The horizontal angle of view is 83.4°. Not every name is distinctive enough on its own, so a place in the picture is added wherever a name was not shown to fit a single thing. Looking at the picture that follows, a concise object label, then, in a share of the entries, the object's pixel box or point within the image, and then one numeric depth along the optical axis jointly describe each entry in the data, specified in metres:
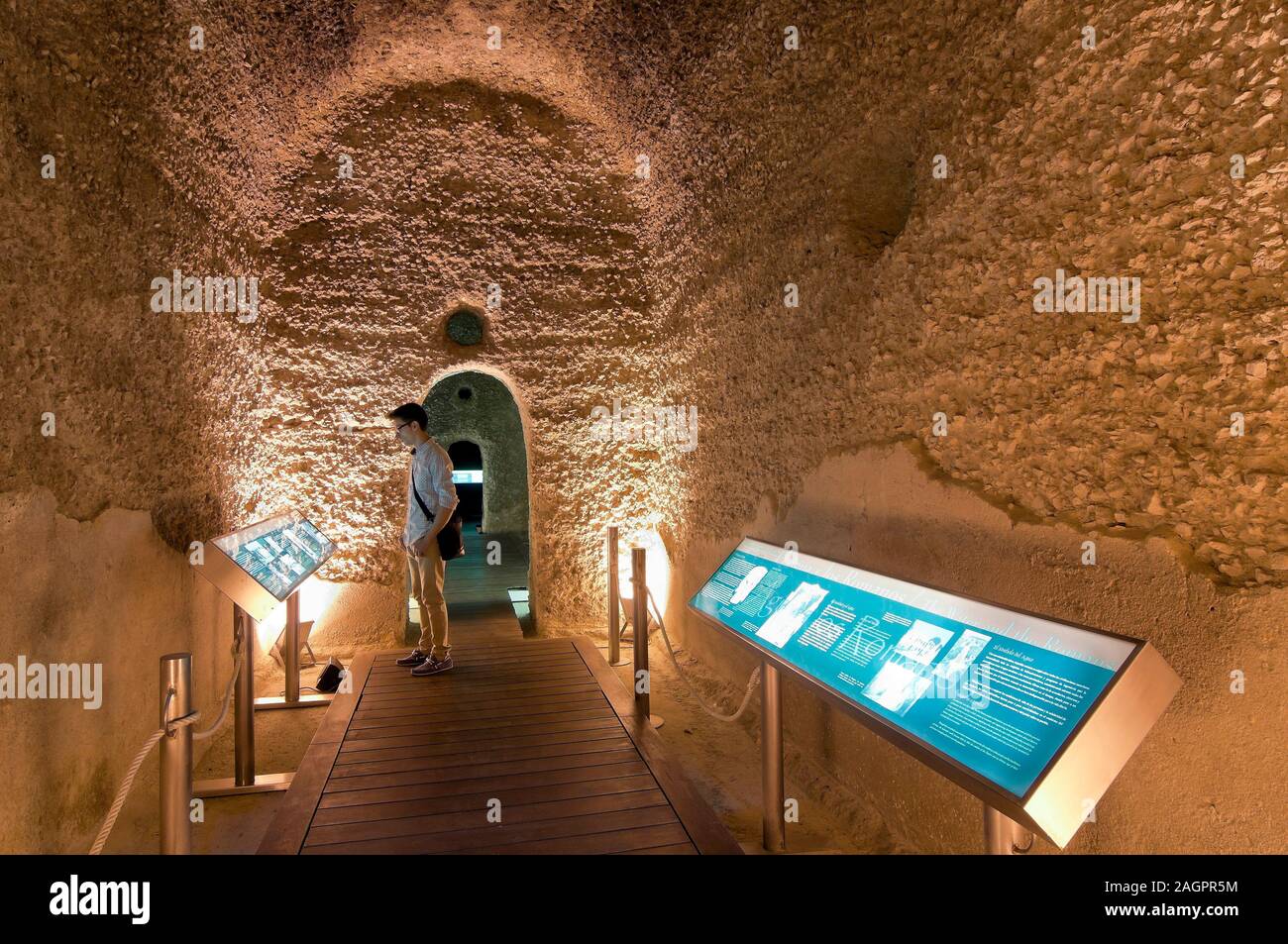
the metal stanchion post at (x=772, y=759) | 3.02
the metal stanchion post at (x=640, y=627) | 4.53
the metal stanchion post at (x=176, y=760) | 2.16
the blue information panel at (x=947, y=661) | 1.65
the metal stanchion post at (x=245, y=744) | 3.70
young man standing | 4.79
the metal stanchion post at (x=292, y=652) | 4.73
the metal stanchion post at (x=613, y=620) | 5.68
